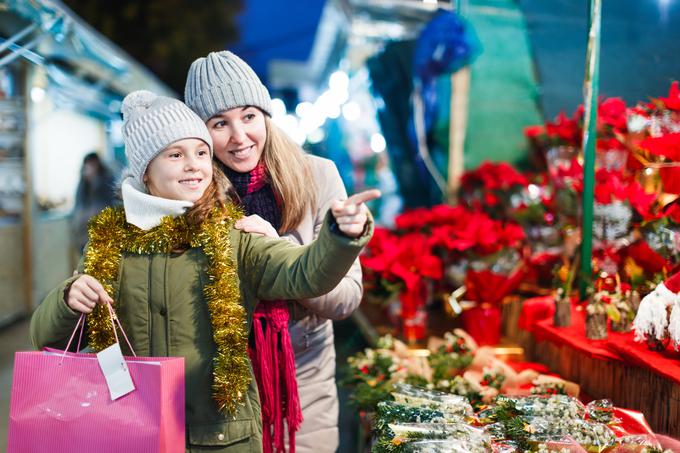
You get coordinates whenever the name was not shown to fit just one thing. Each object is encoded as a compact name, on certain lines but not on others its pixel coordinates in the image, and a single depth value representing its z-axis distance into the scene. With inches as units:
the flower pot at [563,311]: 108.3
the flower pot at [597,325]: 98.3
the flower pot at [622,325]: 99.6
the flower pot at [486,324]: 140.0
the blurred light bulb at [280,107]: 571.4
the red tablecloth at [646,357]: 79.9
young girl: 70.1
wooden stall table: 82.4
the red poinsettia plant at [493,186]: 162.9
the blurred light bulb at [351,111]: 340.2
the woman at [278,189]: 79.8
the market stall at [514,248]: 83.9
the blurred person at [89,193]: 245.9
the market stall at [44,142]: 268.3
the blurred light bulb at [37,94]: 305.3
